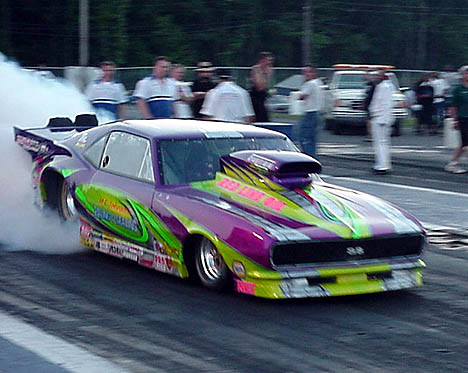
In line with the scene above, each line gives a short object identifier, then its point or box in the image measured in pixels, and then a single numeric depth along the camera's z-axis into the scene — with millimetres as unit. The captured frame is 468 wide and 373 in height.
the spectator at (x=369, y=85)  20706
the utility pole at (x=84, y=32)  38719
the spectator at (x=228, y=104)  14000
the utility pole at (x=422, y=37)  64812
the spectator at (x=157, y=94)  14852
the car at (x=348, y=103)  27000
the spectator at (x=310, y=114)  15555
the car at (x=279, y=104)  31562
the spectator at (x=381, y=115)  15538
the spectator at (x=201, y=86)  15945
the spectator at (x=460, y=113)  16516
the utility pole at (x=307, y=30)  39978
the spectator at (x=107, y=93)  16094
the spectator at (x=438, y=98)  27903
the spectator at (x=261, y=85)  14680
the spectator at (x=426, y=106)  26744
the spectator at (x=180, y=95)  15669
